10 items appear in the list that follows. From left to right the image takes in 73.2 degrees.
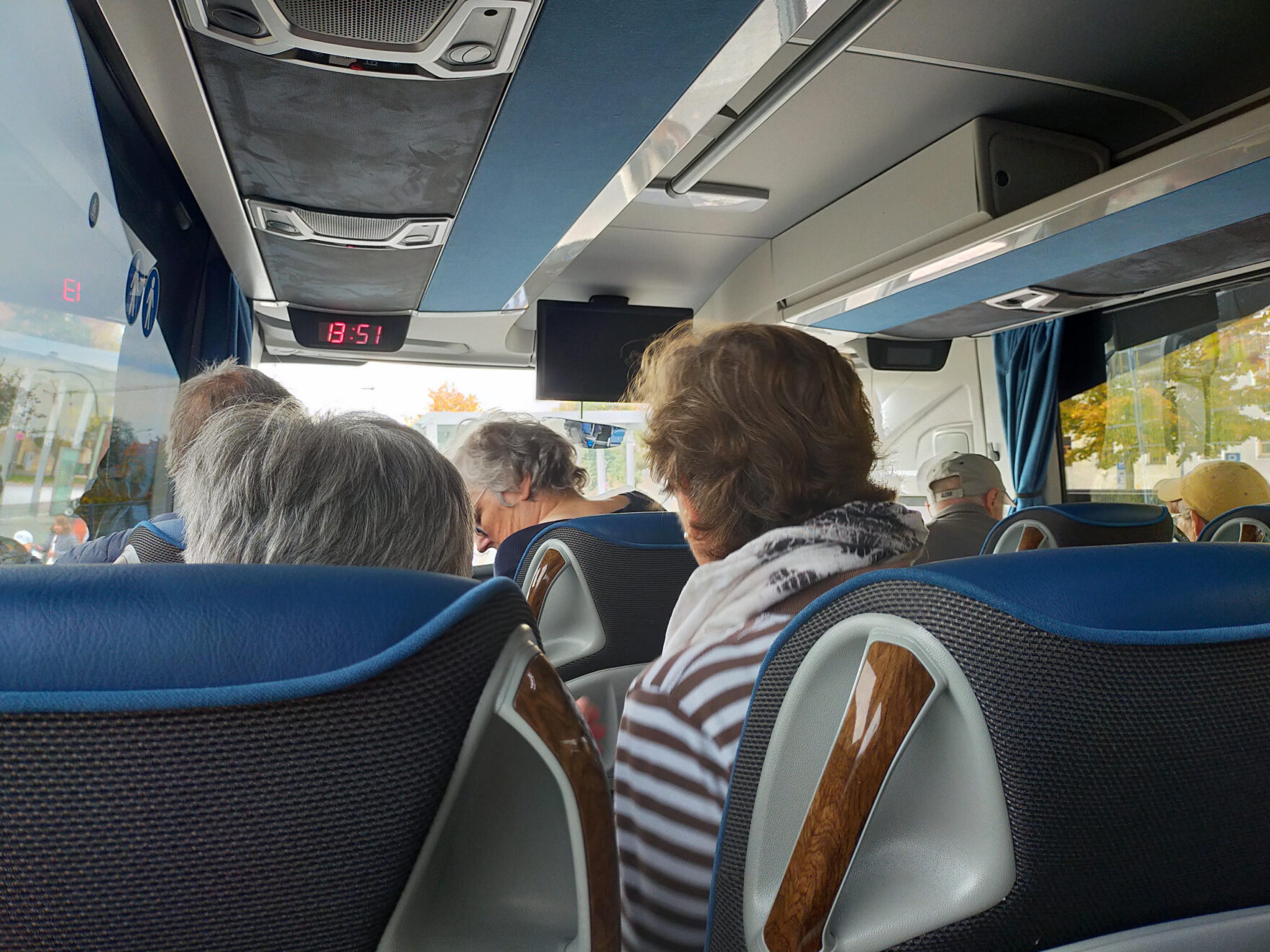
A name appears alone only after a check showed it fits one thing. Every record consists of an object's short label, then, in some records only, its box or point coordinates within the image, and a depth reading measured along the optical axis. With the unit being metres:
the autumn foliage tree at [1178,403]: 4.40
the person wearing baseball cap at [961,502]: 3.72
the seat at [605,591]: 1.84
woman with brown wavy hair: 0.98
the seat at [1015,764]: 0.58
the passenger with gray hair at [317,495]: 1.02
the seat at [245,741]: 0.48
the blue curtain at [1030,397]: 5.48
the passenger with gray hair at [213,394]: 2.20
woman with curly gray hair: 2.93
